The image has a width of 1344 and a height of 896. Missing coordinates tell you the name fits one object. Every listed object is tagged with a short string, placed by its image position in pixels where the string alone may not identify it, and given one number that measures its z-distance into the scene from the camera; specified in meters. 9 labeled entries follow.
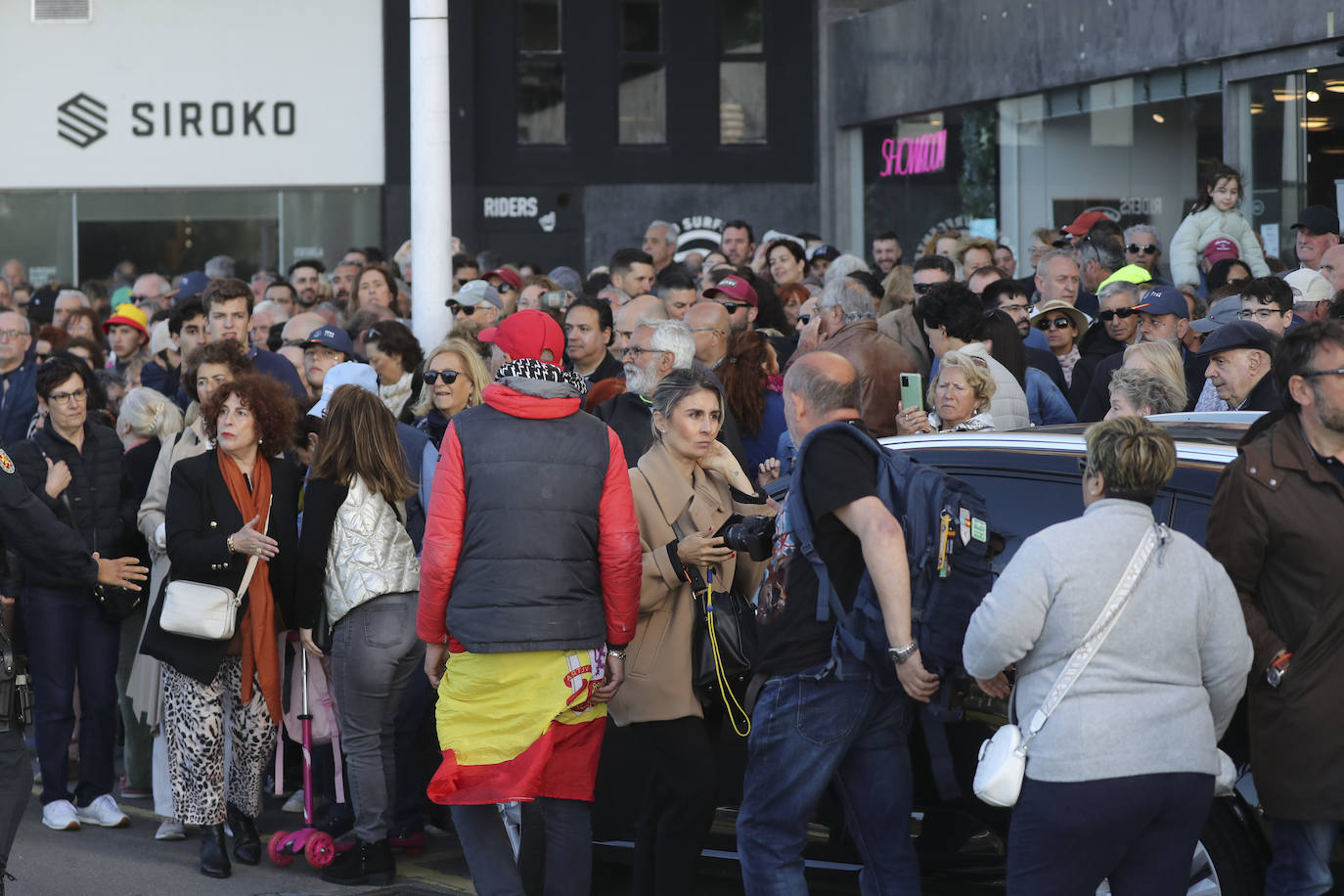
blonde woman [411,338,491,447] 15.65
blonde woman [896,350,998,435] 14.57
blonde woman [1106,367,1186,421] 12.74
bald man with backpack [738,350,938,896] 9.50
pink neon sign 40.63
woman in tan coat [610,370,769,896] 11.03
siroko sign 48.18
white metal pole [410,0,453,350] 21.42
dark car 9.40
